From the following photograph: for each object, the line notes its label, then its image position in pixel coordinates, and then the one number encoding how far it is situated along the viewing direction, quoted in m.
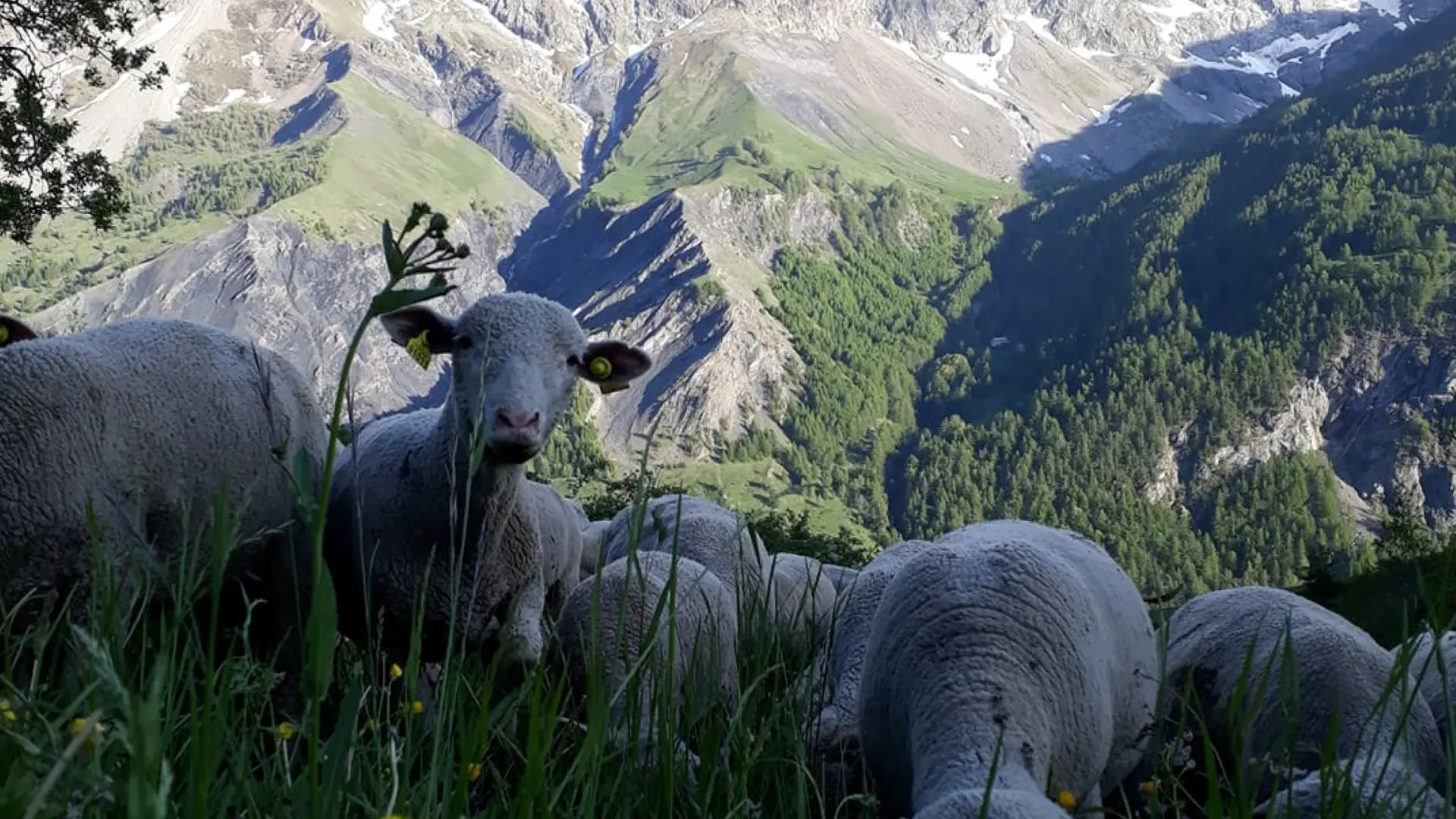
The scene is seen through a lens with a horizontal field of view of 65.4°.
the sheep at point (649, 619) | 5.12
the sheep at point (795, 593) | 3.61
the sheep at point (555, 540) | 5.71
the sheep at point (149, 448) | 3.69
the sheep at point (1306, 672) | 4.62
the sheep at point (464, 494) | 4.36
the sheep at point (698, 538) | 8.24
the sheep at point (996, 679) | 3.10
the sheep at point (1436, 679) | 5.19
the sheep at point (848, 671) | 4.43
